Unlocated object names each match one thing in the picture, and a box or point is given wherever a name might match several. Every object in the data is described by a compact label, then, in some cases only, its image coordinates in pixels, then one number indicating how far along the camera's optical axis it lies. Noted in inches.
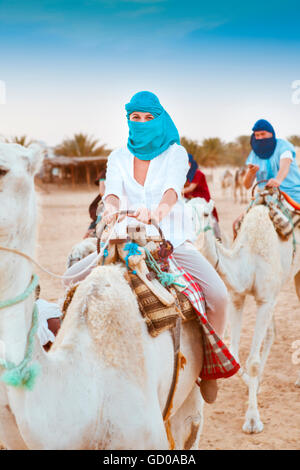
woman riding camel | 101.3
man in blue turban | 207.4
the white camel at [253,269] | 169.0
